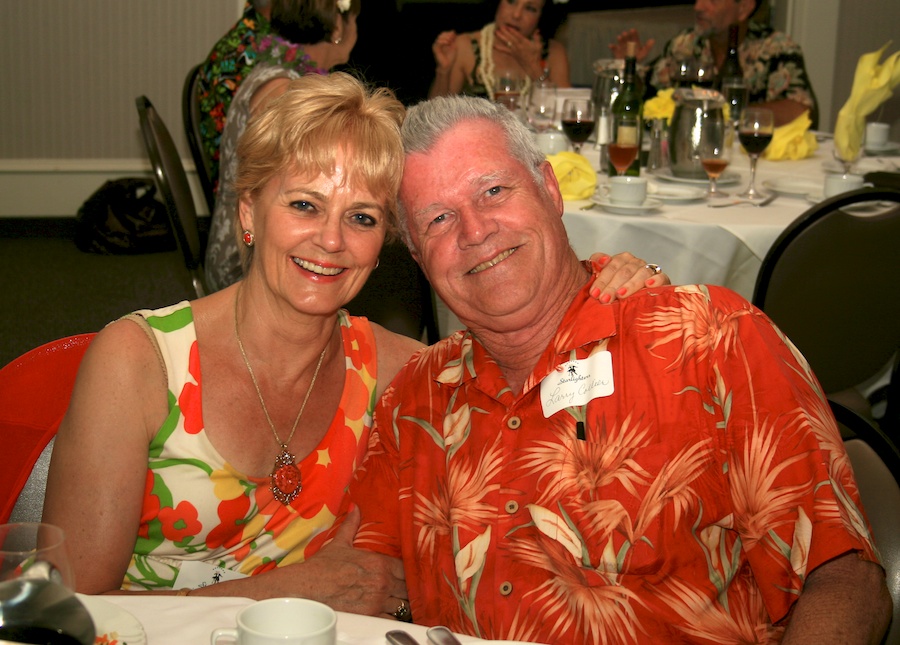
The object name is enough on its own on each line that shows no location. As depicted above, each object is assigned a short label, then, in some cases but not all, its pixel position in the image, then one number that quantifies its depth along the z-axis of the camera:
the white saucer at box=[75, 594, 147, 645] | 0.98
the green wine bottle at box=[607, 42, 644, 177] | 3.28
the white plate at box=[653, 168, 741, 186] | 3.38
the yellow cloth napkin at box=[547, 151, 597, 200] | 3.07
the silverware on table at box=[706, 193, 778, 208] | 3.03
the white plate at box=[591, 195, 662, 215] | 2.87
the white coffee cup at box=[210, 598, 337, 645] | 0.91
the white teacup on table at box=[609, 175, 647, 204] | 2.90
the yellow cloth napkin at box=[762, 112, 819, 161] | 4.01
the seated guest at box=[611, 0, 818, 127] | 5.16
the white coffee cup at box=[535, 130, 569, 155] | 3.84
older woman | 1.51
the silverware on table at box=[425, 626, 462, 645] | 0.99
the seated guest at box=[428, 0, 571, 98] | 6.10
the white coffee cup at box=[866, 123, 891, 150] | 4.21
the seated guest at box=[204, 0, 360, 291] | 3.19
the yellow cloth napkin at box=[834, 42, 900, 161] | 3.50
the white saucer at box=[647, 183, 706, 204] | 3.06
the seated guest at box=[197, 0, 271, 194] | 3.67
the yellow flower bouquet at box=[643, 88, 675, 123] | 3.92
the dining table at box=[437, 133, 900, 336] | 2.77
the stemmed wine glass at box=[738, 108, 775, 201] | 3.23
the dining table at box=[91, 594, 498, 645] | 1.02
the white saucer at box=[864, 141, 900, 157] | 4.18
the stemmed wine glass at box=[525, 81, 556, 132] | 4.48
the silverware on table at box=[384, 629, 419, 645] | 1.01
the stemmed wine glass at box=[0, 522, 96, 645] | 0.79
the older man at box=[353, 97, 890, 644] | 1.32
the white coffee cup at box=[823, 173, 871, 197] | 3.12
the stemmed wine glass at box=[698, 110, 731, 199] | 3.20
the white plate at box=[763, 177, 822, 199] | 3.23
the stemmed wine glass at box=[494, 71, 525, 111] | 4.26
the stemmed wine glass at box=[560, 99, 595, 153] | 3.55
